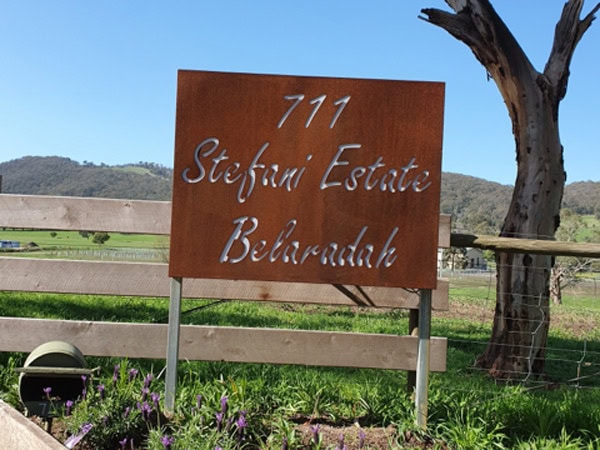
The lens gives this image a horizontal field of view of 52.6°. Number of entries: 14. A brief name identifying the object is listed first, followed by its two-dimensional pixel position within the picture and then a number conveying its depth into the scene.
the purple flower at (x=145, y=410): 3.49
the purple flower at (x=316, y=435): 3.32
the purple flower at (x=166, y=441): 3.13
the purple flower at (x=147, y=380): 3.80
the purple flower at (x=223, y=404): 3.48
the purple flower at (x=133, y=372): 3.91
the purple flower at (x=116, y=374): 3.87
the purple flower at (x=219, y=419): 3.40
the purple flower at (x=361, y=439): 3.30
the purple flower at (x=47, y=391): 3.42
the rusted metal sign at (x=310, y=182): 3.97
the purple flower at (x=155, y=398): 3.60
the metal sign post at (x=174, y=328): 4.04
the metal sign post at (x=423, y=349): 3.99
